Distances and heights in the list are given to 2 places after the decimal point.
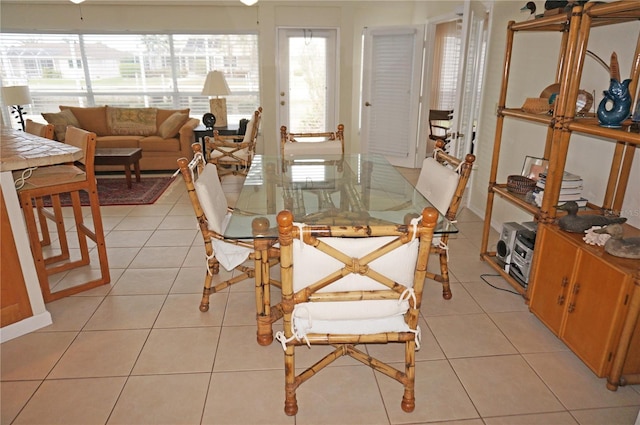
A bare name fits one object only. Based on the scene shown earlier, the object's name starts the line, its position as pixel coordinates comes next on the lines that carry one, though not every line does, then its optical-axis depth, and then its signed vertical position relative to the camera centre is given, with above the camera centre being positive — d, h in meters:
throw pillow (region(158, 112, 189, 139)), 5.64 -0.56
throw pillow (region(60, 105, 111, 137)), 5.84 -0.49
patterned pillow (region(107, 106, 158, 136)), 5.88 -0.53
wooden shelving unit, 1.77 -0.76
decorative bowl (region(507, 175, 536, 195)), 2.71 -0.64
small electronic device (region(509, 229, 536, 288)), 2.55 -1.03
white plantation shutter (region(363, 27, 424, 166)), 5.54 -0.11
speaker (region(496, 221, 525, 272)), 2.74 -1.01
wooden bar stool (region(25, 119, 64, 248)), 2.96 -0.86
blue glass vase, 1.92 -0.10
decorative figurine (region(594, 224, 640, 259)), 1.81 -0.68
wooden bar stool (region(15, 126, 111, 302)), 2.45 -0.64
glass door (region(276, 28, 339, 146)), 6.04 +0.04
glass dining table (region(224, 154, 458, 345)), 1.99 -0.63
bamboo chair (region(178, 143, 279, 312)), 2.11 -0.75
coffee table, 4.80 -0.83
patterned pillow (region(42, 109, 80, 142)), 5.52 -0.50
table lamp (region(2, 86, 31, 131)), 5.29 -0.17
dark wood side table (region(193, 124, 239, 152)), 5.63 -0.64
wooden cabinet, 1.76 -0.95
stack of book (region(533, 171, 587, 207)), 2.39 -0.60
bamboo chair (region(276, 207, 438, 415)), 1.40 -0.70
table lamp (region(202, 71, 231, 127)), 5.60 -0.12
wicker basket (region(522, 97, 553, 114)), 2.53 -0.14
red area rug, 4.46 -1.20
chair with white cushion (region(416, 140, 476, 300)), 2.28 -0.58
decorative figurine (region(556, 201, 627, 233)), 2.10 -0.67
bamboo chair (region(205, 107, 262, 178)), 4.84 -0.75
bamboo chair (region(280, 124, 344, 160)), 3.59 -0.53
